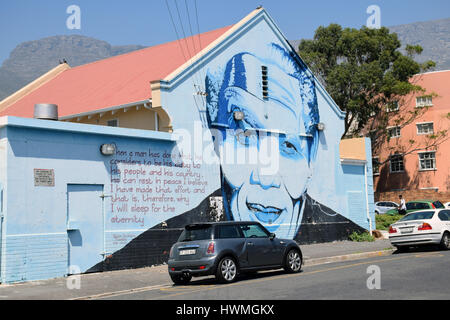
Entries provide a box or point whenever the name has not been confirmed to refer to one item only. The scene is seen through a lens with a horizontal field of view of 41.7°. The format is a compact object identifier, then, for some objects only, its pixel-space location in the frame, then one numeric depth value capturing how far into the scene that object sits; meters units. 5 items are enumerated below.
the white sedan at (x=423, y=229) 20.53
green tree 45.72
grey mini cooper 14.35
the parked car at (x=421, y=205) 34.50
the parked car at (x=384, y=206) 42.38
